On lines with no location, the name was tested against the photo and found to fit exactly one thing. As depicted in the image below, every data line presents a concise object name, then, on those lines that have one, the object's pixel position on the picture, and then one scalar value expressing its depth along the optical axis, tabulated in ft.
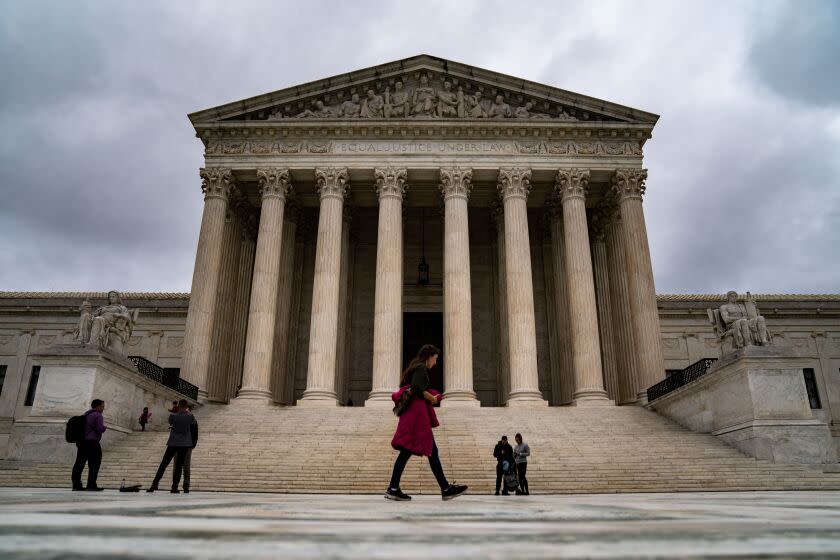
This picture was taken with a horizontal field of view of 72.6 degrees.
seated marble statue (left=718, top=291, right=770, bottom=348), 54.24
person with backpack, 33.47
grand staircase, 42.57
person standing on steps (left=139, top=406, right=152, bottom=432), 58.80
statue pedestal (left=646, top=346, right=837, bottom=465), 47.91
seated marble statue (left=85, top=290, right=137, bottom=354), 56.49
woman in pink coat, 22.22
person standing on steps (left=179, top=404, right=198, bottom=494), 32.99
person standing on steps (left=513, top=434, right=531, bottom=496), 39.50
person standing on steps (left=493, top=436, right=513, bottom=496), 39.09
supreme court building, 77.10
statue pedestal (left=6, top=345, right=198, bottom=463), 49.29
